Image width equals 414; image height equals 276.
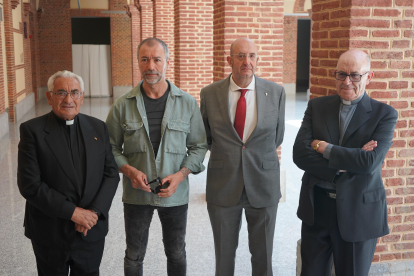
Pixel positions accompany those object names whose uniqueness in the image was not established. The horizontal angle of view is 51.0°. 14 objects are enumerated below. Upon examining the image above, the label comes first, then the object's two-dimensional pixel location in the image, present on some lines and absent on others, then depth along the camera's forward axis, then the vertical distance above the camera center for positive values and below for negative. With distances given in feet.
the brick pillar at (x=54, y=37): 72.84 +5.85
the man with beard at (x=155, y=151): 9.59 -1.79
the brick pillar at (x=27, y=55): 57.67 +2.33
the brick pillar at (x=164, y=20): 37.19 +4.42
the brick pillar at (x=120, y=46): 75.41 +4.52
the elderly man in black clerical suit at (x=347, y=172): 8.57 -2.02
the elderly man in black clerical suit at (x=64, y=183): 8.28 -2.13
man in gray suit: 10.24 -2.03
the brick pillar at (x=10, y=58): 43.95 +1.44
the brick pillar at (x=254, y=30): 19.19 +1.87
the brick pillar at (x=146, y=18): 50.34 +6.24
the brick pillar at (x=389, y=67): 10.59 +0.13
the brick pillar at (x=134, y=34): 61.77 +5.45
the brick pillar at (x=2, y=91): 39.90 -1.76
